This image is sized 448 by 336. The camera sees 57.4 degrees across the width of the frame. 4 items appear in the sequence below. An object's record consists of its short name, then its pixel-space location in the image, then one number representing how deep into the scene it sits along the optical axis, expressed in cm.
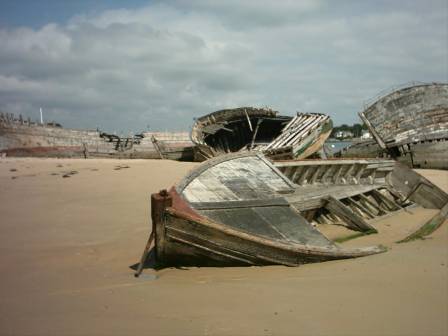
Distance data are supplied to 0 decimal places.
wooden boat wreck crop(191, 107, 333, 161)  1691
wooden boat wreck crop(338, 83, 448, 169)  2091
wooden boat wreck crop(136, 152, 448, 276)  460
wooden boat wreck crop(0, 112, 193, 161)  3002
